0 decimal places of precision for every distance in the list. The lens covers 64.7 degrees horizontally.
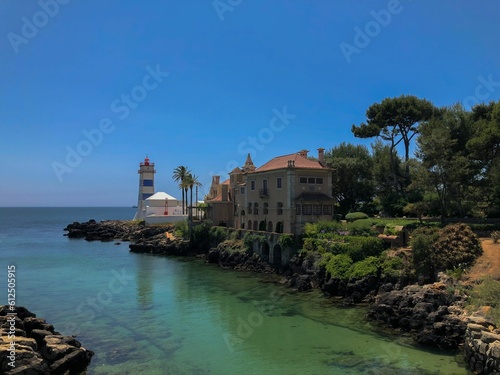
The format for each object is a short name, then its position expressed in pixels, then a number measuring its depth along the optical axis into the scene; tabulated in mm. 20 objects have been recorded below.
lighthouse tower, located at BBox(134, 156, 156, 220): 90000
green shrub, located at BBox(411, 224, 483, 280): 24500
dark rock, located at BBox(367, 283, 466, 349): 19156
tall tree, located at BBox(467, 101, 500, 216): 29453
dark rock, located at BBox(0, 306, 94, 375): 15227
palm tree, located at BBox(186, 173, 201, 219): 66125
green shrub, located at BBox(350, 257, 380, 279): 28141
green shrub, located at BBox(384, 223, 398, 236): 31348
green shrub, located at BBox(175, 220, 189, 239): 57431
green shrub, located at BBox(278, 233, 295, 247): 38112
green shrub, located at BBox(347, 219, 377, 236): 33312
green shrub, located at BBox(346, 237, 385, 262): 30312
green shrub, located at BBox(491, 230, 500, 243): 26695
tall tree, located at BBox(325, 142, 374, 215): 54625
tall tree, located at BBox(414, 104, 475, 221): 32594
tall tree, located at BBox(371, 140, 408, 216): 51844
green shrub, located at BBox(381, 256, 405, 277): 27062
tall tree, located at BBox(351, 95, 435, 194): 47469
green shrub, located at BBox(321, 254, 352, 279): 29594
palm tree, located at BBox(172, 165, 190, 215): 68312
